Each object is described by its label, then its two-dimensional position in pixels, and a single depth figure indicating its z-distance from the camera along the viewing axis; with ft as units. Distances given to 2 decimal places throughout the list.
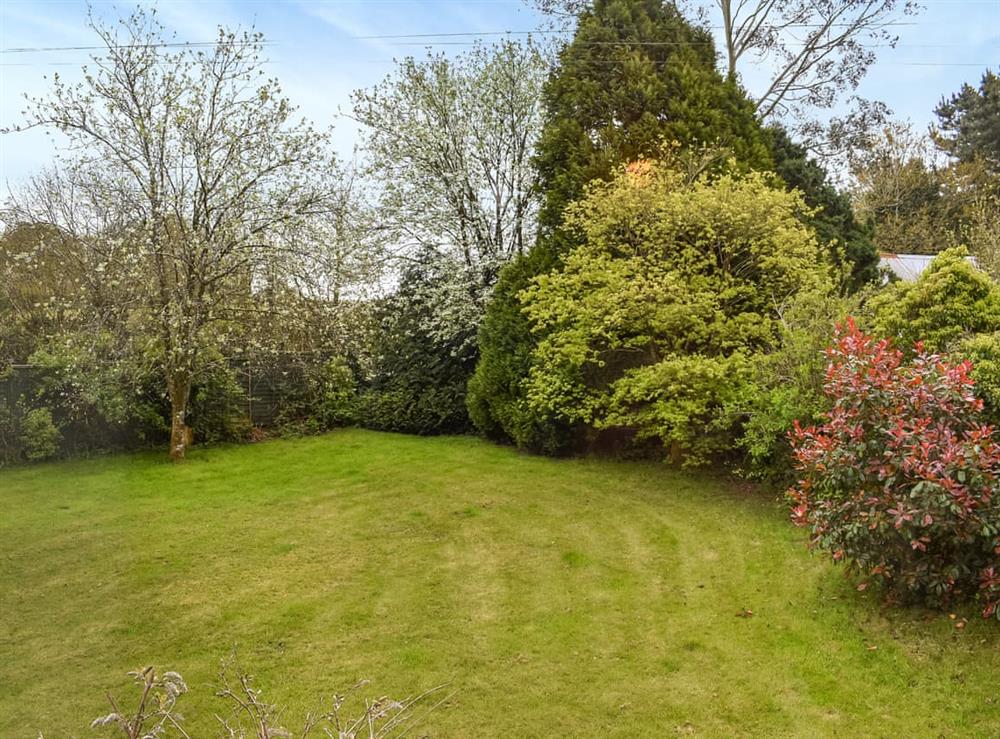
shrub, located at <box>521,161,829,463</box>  24.08
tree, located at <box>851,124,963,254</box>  63.46
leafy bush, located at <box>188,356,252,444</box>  32.35
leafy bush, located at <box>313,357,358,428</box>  37.99
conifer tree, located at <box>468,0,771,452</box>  29.66
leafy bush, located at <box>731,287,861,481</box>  20.11
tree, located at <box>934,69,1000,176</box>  70.23
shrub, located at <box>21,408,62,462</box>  28.27
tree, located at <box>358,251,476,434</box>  36.58
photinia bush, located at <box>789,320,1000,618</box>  12.07
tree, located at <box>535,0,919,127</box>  43.87
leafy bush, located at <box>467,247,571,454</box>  30.04
